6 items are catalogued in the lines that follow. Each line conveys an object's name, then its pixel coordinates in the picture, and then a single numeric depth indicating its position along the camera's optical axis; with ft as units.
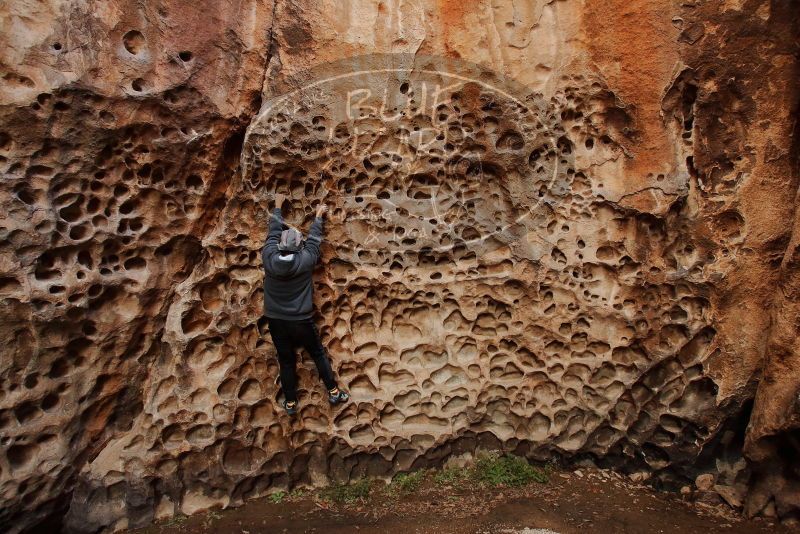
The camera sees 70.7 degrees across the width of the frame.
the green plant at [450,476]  13.50
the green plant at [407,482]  13.38
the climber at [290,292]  11.94
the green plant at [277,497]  13.29
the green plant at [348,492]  13.20
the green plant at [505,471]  13.38
